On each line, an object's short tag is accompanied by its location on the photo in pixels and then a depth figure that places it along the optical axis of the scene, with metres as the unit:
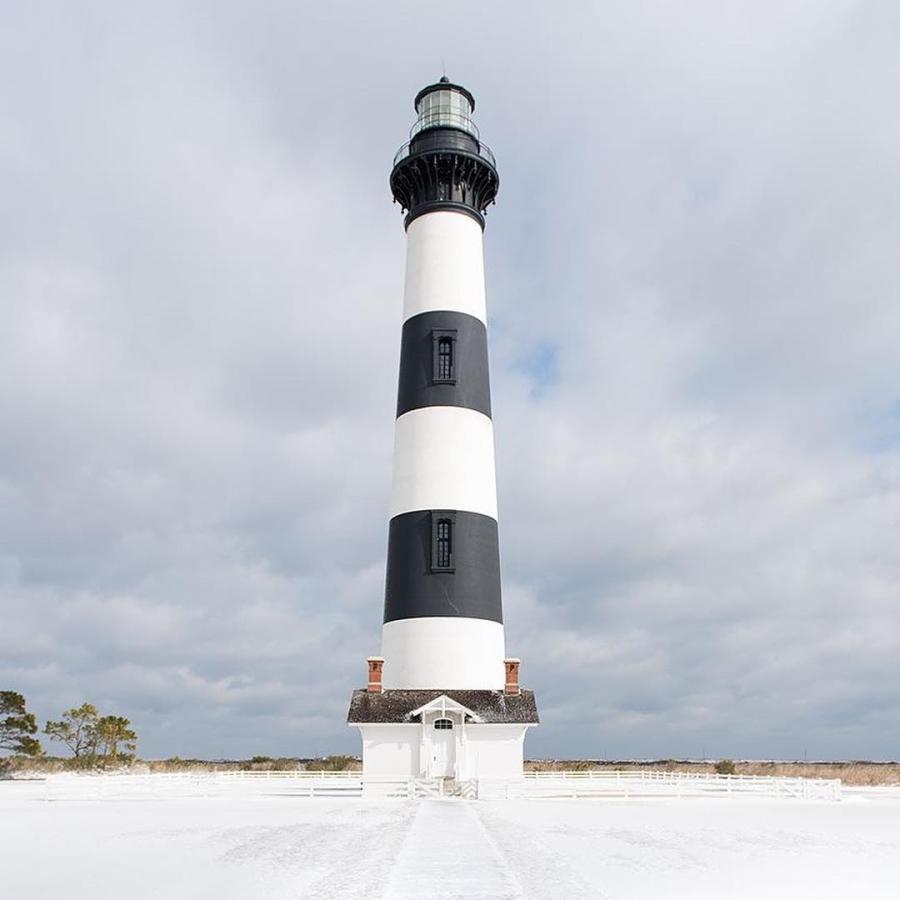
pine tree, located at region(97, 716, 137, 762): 51.66
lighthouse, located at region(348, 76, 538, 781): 28.64
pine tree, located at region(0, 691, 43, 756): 42.19
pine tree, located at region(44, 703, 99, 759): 49.94
